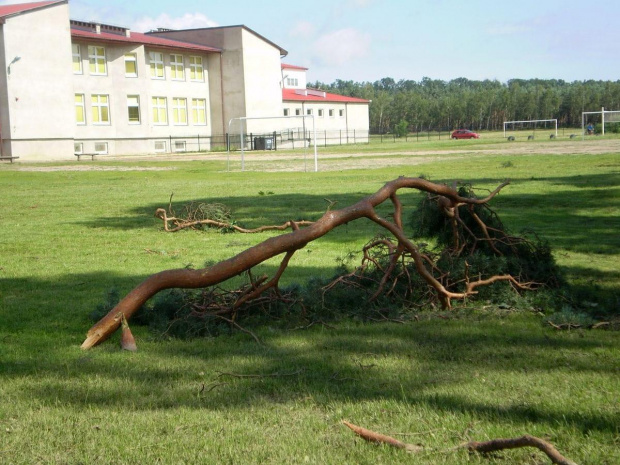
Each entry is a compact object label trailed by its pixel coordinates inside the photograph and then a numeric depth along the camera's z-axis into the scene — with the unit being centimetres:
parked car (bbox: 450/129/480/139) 9741
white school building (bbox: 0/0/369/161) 5112
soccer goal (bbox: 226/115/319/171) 6844
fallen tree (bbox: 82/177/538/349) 588
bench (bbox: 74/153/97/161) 5153
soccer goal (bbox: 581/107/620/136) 8408
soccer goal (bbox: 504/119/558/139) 11569
